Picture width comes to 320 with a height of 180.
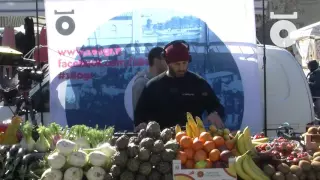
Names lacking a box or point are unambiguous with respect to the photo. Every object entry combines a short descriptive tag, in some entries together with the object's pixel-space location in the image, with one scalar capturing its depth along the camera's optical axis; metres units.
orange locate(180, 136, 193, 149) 4.18
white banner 6.54
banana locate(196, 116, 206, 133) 4.57
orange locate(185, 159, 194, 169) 4.08
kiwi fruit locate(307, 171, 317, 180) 4.21
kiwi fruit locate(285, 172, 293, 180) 4.11
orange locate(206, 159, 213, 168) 4.07
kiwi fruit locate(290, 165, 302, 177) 4.18
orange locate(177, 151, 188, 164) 4.10
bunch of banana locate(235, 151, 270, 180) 4.11
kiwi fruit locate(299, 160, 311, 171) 4.21
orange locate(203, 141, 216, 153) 4.17
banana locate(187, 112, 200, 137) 4.50
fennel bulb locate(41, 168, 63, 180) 4.11
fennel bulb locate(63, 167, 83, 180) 4.11
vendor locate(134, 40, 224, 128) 5.29
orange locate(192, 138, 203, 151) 4.17
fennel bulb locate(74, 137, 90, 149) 4.47
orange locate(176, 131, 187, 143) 4.31
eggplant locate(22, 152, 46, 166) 4.36
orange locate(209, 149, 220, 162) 4.10
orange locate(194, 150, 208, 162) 4.10
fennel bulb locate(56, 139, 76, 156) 4.18
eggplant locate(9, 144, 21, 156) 4.48
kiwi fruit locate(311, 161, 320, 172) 4.23
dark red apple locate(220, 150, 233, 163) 4.09
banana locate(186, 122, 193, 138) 4.51
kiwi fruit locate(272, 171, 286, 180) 4.09
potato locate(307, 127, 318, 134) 4.95
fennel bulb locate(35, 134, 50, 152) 4.56
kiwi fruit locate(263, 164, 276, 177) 4.15
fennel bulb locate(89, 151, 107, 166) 4.18
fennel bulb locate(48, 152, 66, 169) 4.12
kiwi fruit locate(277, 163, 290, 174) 4.16
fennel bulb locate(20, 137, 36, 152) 4.56
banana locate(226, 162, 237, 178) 4.04
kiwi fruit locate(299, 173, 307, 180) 4.20
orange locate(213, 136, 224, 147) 4.25
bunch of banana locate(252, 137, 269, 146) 4.60
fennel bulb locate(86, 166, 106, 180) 4.11
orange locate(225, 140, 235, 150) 4.29
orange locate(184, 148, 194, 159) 4.12
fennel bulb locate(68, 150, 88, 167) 4.16
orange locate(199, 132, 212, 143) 4.26
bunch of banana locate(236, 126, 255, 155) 4.31
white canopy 12.73
